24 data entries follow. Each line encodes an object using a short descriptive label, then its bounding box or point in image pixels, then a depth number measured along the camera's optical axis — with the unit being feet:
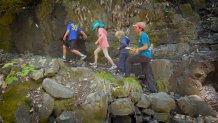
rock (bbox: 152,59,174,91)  29.37
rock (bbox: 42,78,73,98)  23.67
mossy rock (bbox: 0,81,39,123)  22.03
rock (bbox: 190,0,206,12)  37.14
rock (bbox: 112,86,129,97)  25.17
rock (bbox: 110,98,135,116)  23.90
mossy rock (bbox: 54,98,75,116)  23.12
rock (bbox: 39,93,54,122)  22.48
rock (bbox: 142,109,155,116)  24.89
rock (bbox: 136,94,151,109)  24.89
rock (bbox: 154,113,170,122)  24.90
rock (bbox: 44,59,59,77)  25.30
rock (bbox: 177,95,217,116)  26.40
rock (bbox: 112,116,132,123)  24.32
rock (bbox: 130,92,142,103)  25.13
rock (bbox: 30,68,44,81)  24.76
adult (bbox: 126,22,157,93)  26.37
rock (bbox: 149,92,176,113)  25.12
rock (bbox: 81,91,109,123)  22.88
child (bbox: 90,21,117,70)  29.60
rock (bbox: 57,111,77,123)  21.85
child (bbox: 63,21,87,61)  31.19
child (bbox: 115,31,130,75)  28.89
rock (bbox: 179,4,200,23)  35.70
